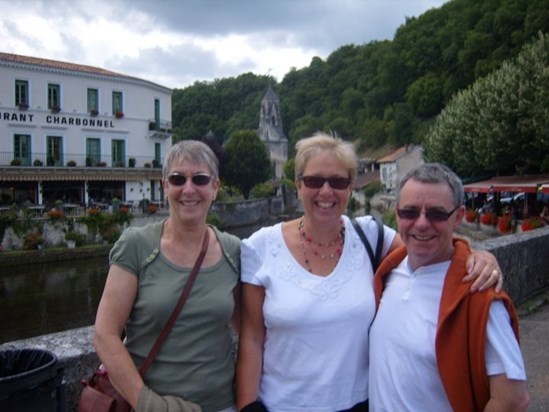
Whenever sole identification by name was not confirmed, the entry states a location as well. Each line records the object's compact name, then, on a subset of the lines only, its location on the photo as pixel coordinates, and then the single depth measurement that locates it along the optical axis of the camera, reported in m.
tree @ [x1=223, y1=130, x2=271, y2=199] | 54.47
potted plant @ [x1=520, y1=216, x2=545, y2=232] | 17.34
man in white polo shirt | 1.92
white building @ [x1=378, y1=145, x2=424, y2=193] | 50.69
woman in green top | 2.22
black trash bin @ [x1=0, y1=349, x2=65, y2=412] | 2.11
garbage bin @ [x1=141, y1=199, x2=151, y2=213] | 32.84
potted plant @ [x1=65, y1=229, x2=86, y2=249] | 26.41
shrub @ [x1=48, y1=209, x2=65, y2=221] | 26.27
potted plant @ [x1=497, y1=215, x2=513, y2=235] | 20.88
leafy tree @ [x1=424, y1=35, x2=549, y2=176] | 23.66
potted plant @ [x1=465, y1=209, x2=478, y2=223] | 24.28
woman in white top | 2.40
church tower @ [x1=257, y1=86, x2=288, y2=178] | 86.75
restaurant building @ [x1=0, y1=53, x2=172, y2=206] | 32.59
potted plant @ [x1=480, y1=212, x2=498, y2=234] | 22.73
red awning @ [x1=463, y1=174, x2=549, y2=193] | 24.02
